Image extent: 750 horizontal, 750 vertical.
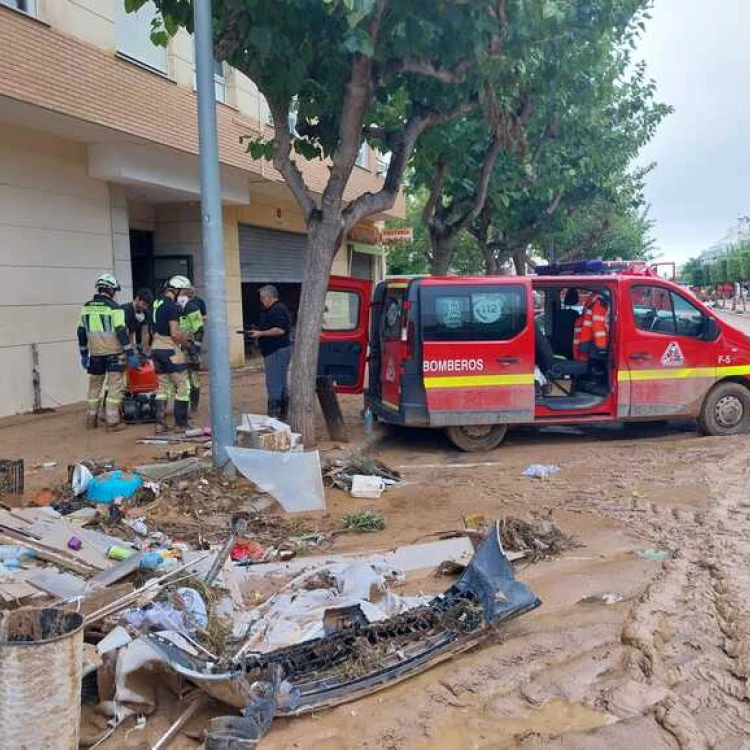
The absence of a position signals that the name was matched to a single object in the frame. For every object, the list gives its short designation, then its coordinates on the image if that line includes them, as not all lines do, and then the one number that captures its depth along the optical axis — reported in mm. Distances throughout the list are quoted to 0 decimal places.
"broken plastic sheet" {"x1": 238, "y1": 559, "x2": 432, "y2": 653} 3837
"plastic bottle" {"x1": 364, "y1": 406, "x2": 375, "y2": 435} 9180
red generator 9398
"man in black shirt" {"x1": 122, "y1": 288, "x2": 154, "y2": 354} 9862
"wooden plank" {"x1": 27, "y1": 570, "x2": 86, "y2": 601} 4133
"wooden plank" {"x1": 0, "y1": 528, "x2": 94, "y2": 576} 4609
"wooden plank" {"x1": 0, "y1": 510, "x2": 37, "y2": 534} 4973
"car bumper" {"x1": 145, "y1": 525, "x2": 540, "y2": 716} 3338
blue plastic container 6074
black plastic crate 5945
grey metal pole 6609
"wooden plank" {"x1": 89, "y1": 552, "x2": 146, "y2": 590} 4352
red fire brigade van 8148
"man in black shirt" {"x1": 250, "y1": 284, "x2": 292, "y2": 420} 9133
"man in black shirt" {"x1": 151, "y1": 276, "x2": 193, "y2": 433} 8852
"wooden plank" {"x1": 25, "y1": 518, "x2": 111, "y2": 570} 4758
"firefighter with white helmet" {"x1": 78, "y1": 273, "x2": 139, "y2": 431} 8812
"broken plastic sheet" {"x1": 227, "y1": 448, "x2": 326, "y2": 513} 6387
